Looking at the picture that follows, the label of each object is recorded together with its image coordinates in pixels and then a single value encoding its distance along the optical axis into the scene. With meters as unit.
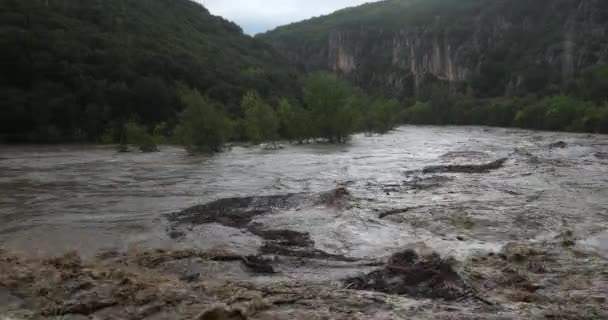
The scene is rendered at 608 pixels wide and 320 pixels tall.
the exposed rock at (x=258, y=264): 9.29
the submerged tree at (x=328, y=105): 49.84
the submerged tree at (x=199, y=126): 39.16
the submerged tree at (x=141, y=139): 43.84
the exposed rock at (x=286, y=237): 11.20
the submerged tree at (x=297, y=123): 50.34
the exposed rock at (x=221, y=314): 7.04
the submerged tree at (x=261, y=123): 47.88
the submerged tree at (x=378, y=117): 73.69
